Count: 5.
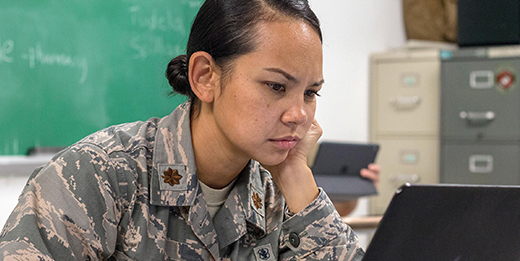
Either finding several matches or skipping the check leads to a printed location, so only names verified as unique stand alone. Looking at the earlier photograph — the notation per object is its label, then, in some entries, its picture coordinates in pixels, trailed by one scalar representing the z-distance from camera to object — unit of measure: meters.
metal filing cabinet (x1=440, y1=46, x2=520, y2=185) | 2.92
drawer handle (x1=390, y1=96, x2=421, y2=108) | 3.14
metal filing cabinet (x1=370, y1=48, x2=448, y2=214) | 3.12
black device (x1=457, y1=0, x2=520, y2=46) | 3.03
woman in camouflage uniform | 0.86
